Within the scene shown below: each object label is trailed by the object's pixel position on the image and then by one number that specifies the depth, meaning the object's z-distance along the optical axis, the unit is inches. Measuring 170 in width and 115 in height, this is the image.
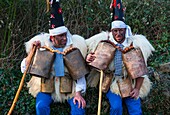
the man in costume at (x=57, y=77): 152.6
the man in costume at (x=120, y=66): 155.3
